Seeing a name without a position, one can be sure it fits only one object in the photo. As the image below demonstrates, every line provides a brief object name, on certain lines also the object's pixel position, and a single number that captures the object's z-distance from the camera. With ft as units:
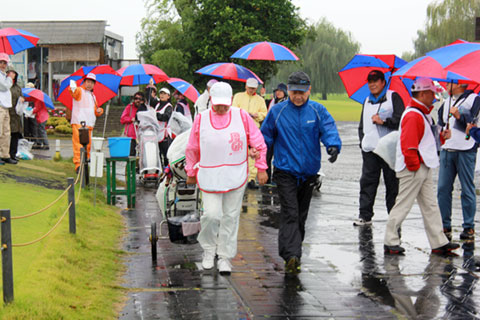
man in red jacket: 25.34
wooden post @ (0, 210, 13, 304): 17.17
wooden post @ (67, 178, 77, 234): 26.43
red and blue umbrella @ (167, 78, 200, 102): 46.92
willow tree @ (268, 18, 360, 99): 252.21
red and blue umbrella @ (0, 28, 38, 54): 48.29
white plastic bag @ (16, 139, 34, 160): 54.34
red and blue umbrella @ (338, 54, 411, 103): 32.12
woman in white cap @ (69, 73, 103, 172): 47.93
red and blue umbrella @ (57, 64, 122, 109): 51.58
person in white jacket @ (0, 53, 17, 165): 43.75
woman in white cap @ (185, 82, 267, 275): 23.11
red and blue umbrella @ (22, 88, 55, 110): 67.92
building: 162.71
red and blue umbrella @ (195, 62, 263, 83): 44.91
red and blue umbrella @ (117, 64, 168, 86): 53.26
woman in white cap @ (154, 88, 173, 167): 48.70
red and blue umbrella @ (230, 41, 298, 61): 44.62
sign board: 36.04
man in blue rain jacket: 23.73
